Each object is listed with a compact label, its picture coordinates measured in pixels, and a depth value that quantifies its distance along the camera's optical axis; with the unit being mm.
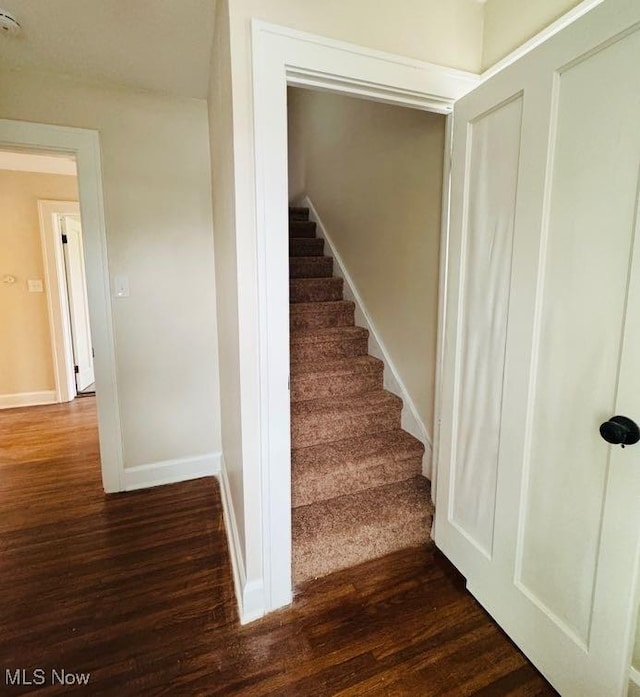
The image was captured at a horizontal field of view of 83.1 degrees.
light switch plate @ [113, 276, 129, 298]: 2152
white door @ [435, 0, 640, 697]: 949
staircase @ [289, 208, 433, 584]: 1720
